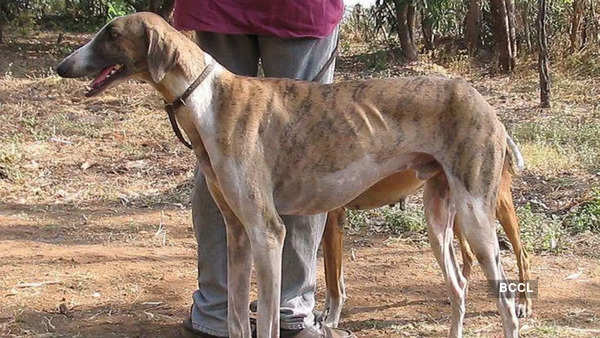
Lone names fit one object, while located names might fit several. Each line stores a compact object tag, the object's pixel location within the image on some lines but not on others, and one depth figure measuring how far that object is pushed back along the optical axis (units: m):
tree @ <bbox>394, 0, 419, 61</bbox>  12.70
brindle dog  3.10
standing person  3.59
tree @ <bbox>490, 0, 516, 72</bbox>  12.17
